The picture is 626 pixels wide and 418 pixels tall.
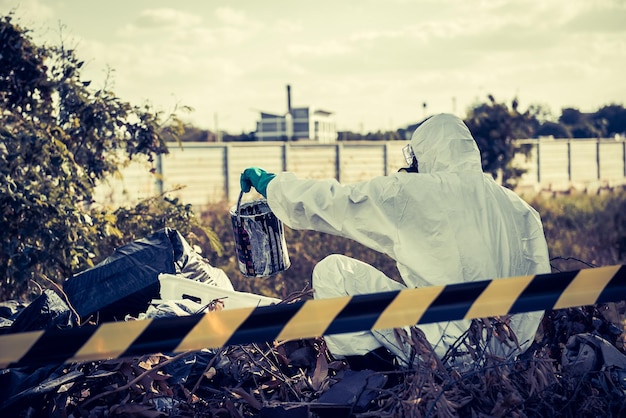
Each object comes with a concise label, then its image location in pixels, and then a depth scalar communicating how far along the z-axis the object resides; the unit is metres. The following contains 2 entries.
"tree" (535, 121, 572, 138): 45.19
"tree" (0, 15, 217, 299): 5.14
